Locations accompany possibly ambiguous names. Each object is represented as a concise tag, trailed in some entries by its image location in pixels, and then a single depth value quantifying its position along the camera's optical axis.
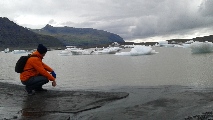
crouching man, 6.57
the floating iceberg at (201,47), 29.72
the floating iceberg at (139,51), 31.66
